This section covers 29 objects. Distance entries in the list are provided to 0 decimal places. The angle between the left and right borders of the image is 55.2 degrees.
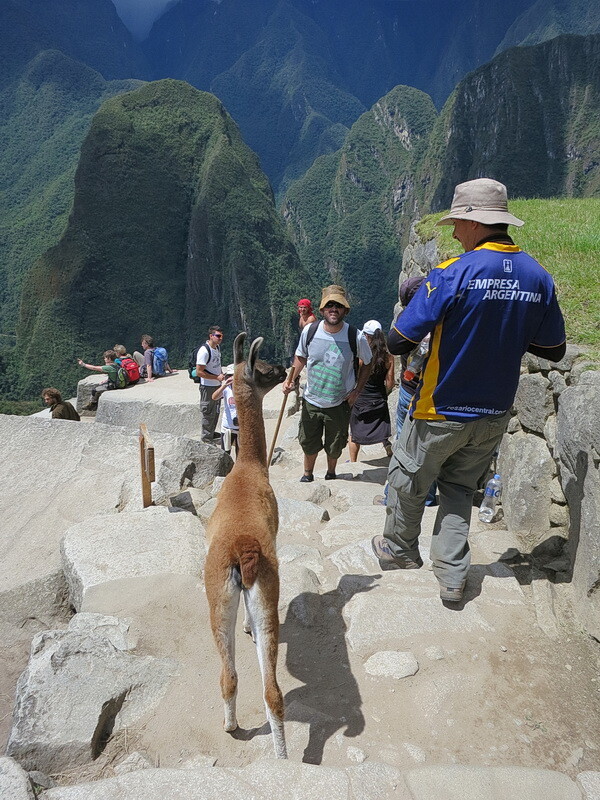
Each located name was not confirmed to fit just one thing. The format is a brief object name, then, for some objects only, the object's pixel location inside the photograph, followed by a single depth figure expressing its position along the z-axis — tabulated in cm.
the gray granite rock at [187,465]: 543
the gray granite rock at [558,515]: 352
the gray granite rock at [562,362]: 354
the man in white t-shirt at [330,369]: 471
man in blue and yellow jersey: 259
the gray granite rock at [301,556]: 374
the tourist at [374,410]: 589
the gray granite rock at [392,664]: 275
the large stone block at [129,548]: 367
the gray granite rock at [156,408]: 1172
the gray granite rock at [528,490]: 367
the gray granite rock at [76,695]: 247
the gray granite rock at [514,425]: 413
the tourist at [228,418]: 645
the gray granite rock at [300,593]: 325
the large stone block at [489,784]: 202
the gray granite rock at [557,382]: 361
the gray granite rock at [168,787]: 198
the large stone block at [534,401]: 379
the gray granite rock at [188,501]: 484
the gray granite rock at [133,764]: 241
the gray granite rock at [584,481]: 286
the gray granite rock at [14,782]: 199
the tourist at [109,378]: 1343
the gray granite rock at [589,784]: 204
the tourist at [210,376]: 821
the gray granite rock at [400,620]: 298
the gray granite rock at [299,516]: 435
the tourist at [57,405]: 830
